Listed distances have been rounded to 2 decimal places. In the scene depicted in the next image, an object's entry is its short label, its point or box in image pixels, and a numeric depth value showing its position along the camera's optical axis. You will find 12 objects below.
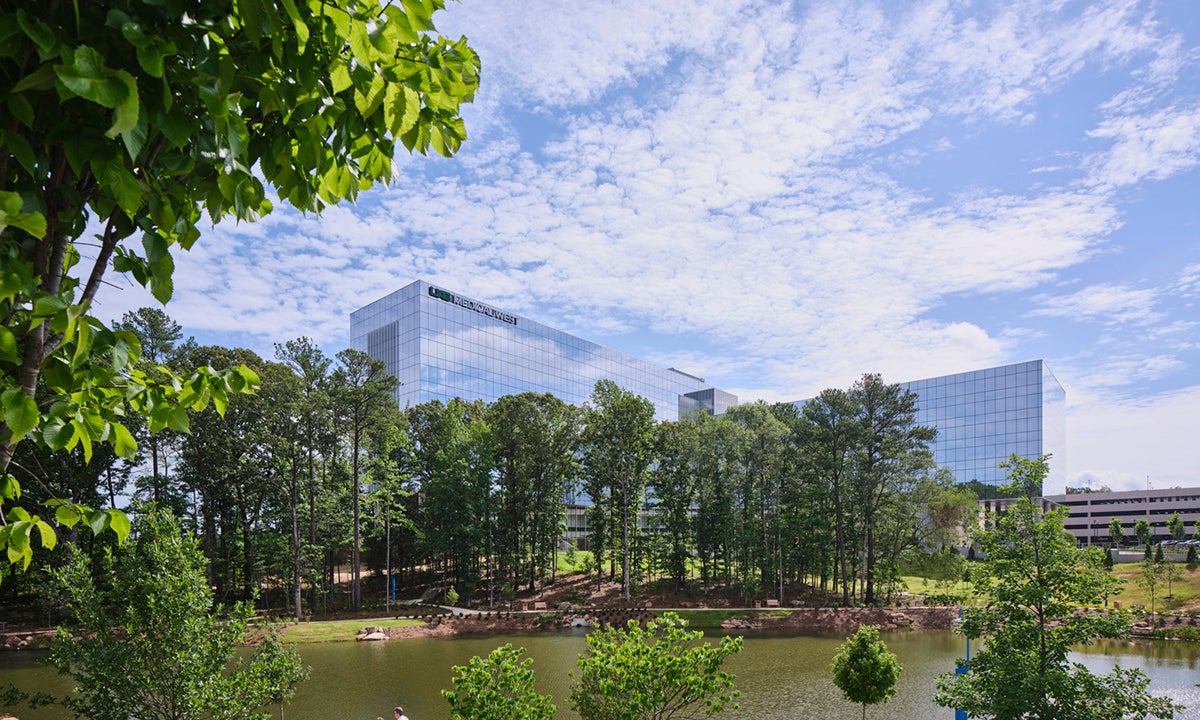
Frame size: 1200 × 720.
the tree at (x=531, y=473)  44.03
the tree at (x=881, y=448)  41.56
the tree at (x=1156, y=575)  40.00
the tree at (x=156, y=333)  34.59
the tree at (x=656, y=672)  8.66
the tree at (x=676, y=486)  45.62
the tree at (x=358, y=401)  37.06
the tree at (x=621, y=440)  42.41
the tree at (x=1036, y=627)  9.92
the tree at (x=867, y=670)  14.54
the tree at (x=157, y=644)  9.47
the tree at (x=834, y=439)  41.84
